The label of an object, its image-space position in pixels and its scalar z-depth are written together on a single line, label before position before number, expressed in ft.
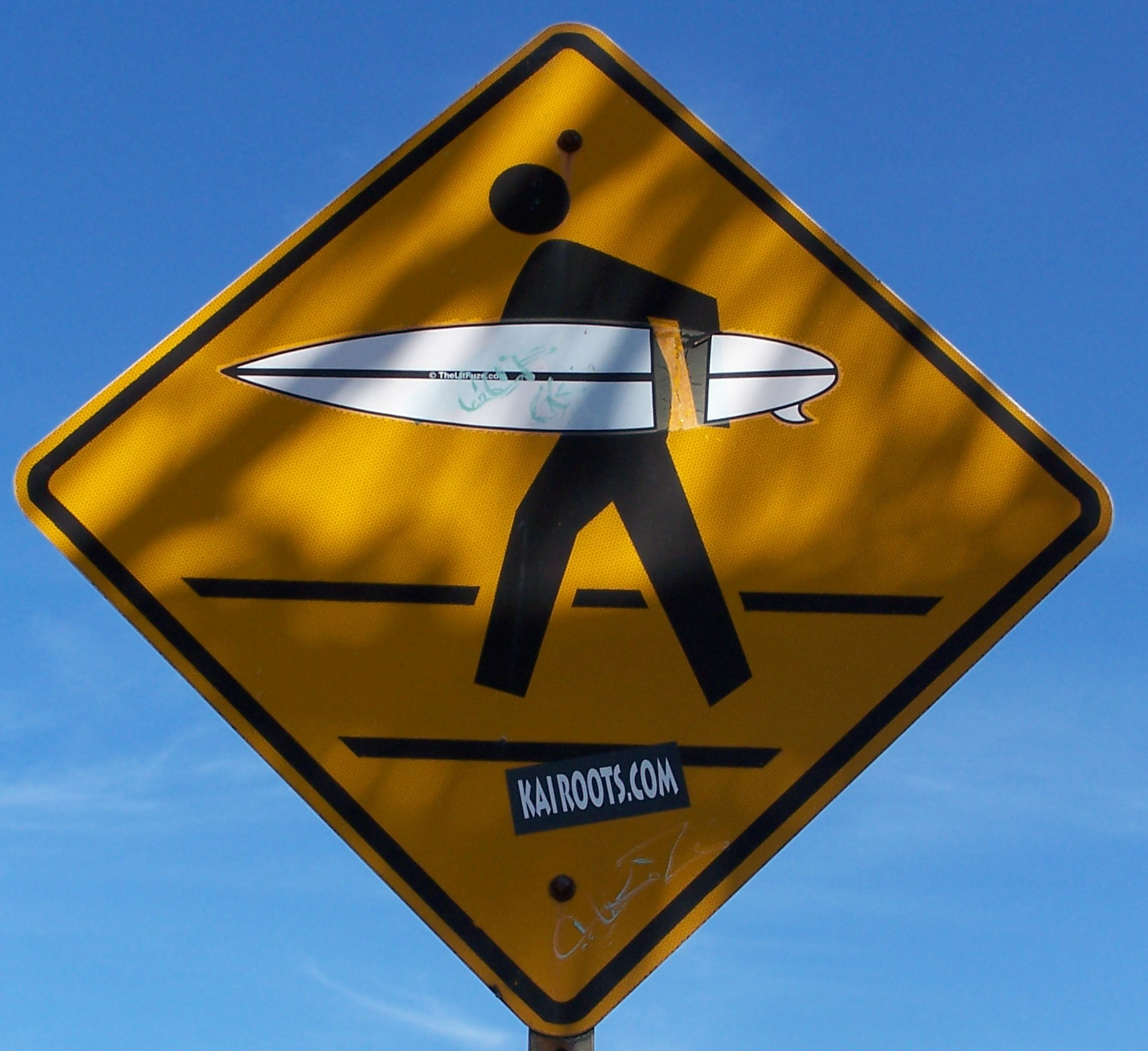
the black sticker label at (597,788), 5.91
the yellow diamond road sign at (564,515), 5.94
